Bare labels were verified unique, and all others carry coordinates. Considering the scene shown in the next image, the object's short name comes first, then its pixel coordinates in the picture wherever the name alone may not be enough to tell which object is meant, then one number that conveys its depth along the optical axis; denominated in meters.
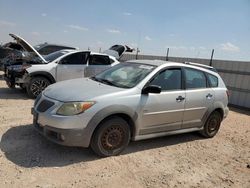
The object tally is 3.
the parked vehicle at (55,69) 5.85
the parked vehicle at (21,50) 6.11
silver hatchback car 2.92
